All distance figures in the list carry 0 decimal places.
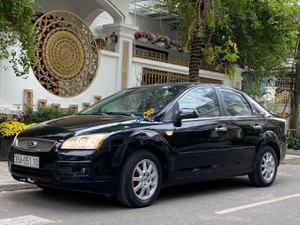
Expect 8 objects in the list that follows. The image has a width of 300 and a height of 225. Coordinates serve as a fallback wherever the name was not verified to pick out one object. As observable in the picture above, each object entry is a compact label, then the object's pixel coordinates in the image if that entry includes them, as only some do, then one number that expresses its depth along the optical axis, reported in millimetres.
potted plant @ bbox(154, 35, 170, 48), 16108
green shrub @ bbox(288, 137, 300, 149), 14844
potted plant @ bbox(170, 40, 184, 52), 16400
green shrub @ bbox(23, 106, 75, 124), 10133
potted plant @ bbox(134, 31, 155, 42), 15547
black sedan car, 5602
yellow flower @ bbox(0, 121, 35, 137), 9195
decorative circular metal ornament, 11144
